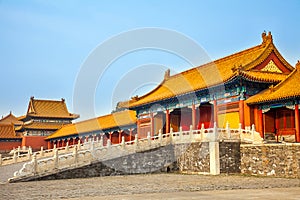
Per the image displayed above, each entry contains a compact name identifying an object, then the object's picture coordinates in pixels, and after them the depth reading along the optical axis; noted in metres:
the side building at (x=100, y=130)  34.62
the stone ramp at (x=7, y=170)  18.42
